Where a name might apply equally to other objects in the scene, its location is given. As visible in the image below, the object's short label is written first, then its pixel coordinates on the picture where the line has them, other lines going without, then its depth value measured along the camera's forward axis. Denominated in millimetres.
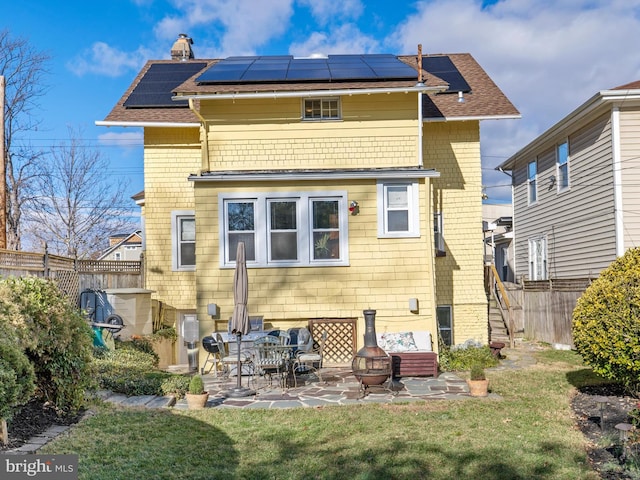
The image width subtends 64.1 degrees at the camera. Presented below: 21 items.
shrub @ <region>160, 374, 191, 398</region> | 8758
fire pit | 8734
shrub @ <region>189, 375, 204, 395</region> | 7965
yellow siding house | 11789
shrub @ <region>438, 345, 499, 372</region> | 11484
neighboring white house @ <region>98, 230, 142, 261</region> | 40594
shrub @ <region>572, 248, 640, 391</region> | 7395
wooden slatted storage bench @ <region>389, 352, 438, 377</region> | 10469
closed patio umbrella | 9242
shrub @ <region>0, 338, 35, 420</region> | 5172
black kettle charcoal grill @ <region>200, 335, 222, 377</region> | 10984
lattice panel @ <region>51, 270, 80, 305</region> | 12070
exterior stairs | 15492
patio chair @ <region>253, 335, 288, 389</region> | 9422
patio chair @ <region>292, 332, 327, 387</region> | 9594
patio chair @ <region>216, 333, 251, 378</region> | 9797
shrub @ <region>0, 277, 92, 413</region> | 6426
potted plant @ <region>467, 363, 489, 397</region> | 8500
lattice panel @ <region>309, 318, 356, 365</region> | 11859
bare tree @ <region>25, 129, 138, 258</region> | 26359
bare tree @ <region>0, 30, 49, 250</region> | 20953
